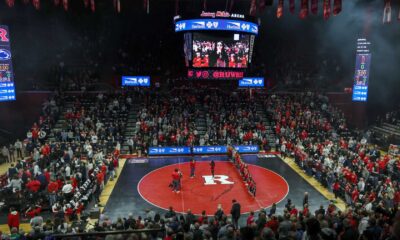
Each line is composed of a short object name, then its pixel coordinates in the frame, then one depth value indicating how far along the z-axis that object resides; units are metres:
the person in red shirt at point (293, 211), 13.56
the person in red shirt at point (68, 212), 14.90
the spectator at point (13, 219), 13.57
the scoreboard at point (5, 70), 23.41
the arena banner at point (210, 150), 27.48
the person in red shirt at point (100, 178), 18.30
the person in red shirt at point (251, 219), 12.59
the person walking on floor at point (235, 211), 14.29
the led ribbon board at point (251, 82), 35.94
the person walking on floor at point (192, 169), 21.38
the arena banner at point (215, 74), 29.19
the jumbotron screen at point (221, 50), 27.70
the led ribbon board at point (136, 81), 35.03
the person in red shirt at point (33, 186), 16.33
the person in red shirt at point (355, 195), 16.58
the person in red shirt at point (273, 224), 9.27
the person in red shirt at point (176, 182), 18.98
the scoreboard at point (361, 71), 29.20
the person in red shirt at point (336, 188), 18.48
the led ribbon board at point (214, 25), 26.00
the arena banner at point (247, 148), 27.77
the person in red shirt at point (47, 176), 17.38
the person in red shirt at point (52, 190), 16.17
